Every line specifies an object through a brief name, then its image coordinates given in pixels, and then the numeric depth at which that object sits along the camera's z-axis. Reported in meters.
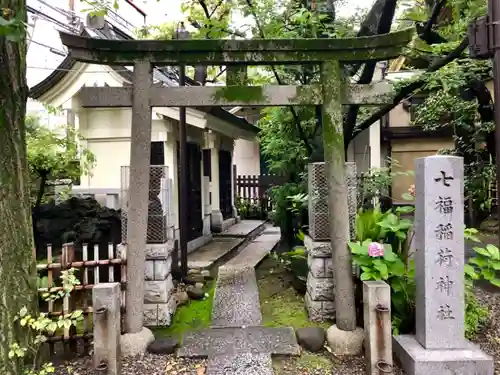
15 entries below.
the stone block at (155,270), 4.97
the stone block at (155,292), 4.95
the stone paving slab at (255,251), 7.73
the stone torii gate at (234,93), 4.49
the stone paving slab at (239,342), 4.27
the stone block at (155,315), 4.95
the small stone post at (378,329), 3.82
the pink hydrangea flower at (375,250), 4.21
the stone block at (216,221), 11.74
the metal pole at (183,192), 6.50
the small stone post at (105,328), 3.79
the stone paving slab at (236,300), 5.04
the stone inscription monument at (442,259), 3.84
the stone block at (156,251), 4.97
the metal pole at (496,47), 4.15
